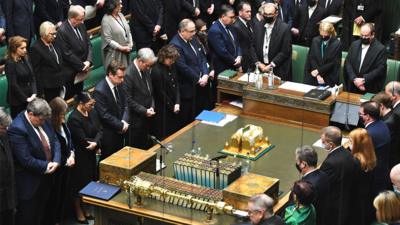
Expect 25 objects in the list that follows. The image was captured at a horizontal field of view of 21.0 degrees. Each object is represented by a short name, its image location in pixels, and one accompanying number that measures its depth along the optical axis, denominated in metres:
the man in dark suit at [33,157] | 7.66
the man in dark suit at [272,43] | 9.96
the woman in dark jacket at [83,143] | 8.18
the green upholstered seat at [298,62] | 10.33
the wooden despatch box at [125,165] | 7.67
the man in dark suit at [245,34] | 10.16
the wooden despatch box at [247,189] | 7.33
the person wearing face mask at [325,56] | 9.67
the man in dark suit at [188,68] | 9.51
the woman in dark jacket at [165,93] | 9.10
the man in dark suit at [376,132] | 7.88
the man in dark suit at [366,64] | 9.39
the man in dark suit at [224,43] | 9.98
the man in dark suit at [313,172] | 7.13
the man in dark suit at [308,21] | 10.91
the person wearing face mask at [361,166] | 7.46
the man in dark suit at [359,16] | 10.41
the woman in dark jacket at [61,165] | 7.94
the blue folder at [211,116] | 9.22
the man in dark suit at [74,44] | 9.46
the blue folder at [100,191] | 7.62
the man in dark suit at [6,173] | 7.51
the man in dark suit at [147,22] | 10.62
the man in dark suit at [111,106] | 8.53
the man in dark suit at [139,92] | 8.91
